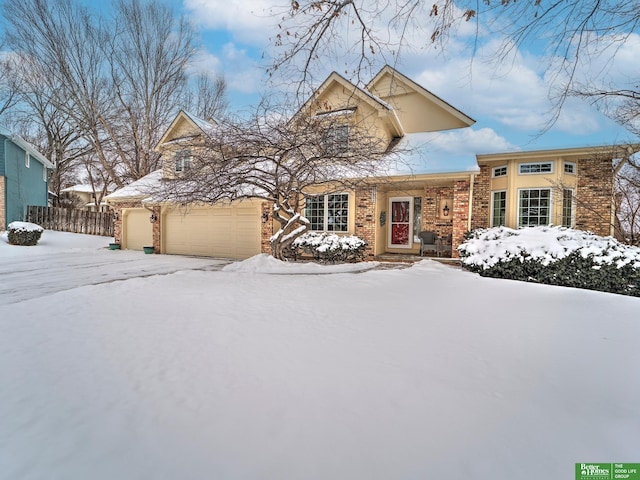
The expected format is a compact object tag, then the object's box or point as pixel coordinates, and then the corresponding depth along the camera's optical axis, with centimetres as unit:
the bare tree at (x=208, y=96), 2427
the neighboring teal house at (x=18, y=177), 1719
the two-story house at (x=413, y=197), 1080
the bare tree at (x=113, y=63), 1730
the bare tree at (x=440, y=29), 351
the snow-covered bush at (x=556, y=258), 675
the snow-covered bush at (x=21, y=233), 1423
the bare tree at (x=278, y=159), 825
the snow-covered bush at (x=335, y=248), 1097
